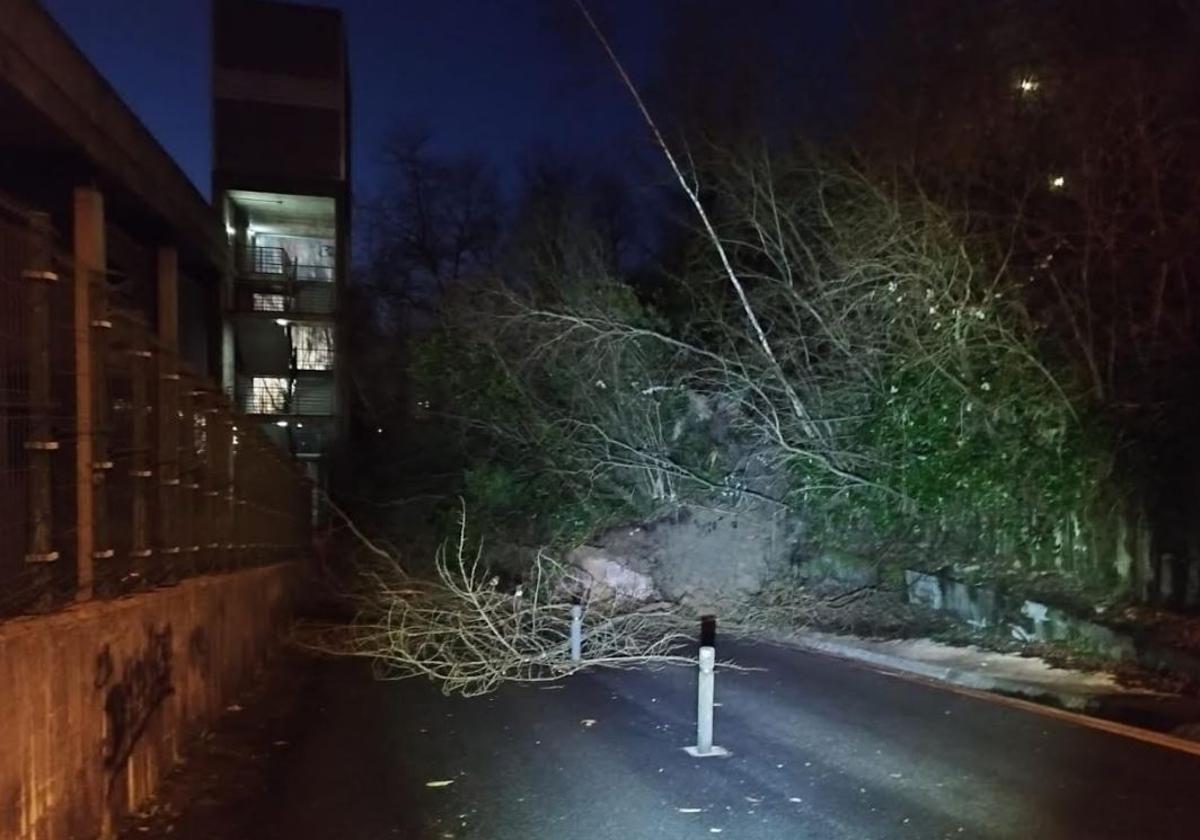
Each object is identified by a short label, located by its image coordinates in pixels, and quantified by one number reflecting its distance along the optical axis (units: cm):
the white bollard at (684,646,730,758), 746
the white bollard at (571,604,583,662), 1171
